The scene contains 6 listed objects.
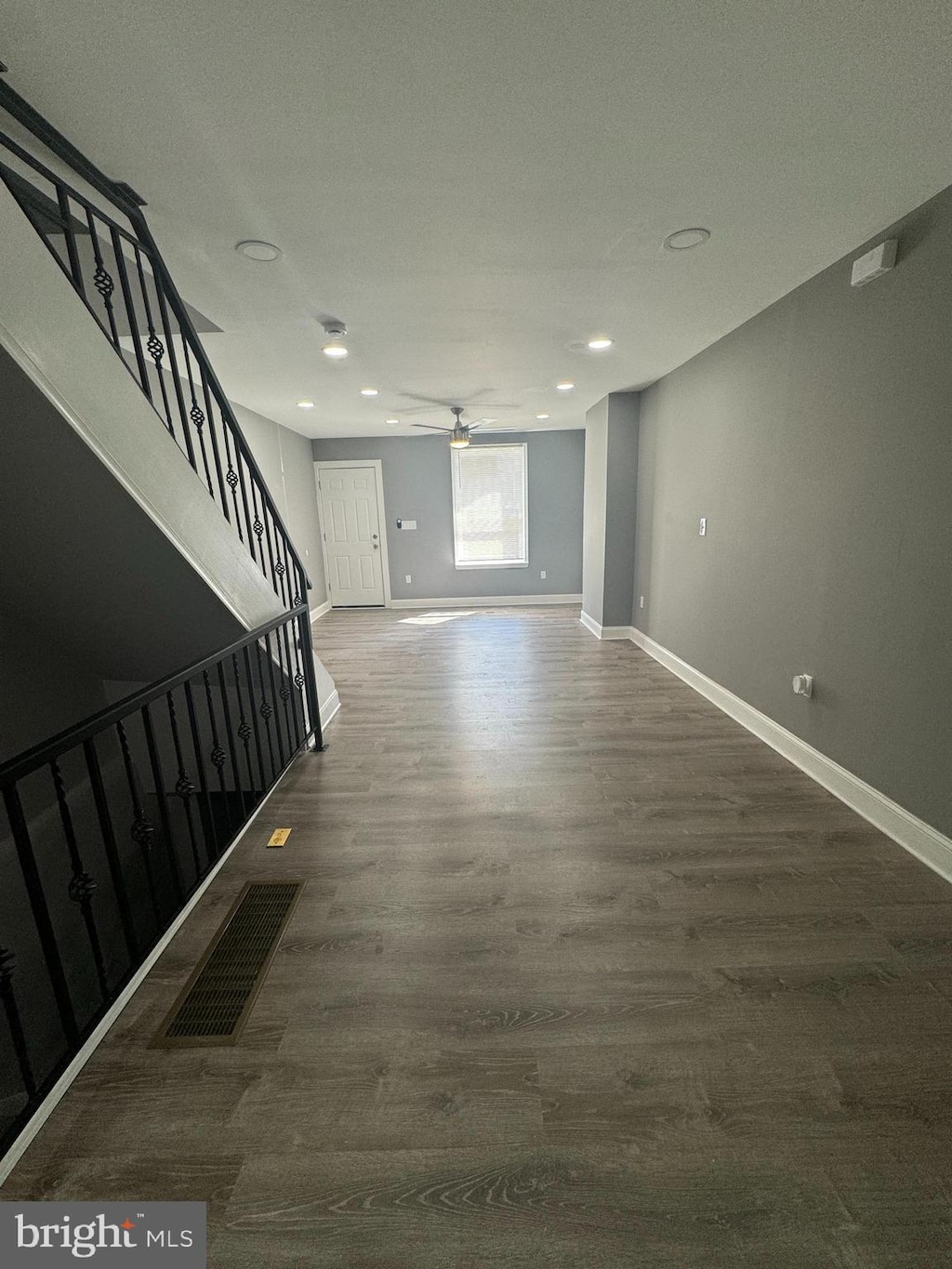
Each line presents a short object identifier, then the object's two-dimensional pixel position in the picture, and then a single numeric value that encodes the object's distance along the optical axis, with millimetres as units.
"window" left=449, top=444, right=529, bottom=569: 7379
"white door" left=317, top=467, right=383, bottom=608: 7449
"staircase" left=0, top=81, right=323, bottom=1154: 1310
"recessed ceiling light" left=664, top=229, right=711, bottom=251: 2078
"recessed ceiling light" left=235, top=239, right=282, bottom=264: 2104
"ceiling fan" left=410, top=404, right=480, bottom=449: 5707
